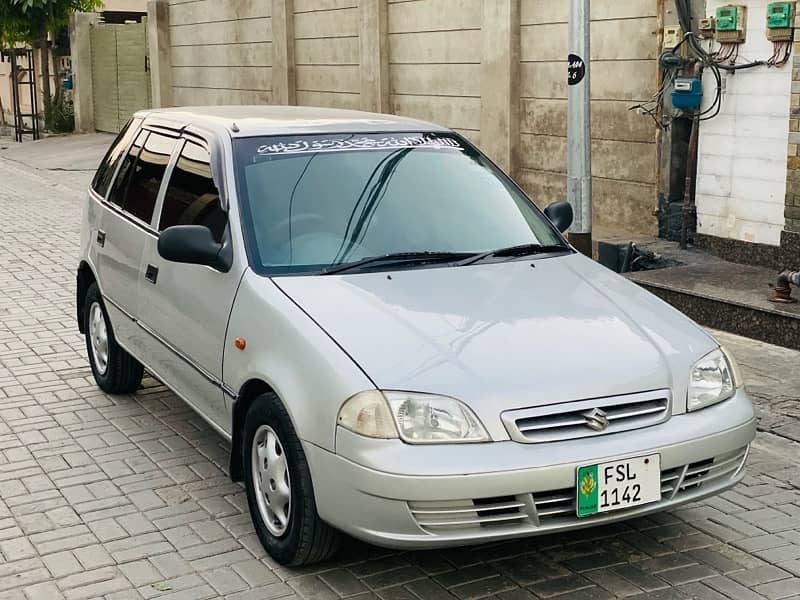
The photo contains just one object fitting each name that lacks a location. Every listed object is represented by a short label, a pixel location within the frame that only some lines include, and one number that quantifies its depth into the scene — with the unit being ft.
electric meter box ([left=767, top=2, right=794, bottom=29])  29.25
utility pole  28.07
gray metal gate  84.28
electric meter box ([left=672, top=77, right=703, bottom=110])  32.63
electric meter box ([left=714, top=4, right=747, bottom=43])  30.91
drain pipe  26.30
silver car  13.33
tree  87.04
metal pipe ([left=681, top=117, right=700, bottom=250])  33.02
